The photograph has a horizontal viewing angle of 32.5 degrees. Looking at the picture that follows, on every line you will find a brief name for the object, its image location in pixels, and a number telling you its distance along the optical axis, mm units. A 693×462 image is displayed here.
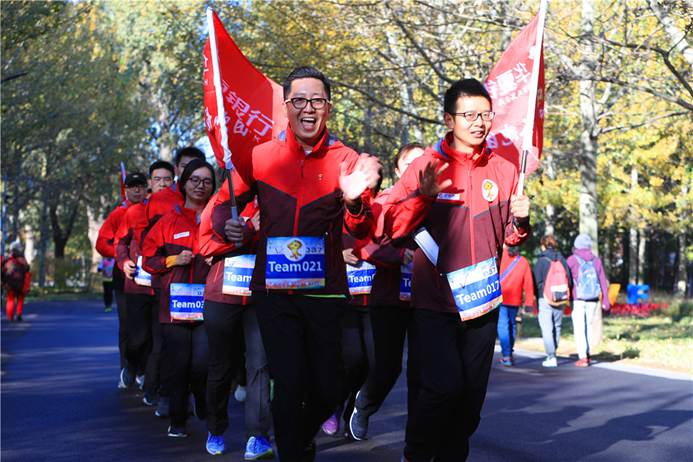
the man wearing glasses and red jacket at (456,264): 5977
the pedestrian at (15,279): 26938
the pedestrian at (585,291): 15359
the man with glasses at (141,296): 10781
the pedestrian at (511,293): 15289
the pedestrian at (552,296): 15461
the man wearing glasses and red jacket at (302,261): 5949
